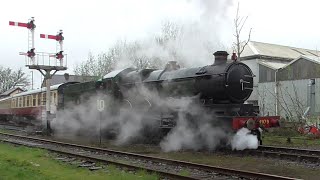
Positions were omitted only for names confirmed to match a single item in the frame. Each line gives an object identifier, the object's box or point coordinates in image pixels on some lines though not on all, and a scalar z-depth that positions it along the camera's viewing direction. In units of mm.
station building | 29844
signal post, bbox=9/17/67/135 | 21953
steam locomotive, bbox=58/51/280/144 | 12062
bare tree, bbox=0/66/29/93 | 79375
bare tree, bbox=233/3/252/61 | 25375
